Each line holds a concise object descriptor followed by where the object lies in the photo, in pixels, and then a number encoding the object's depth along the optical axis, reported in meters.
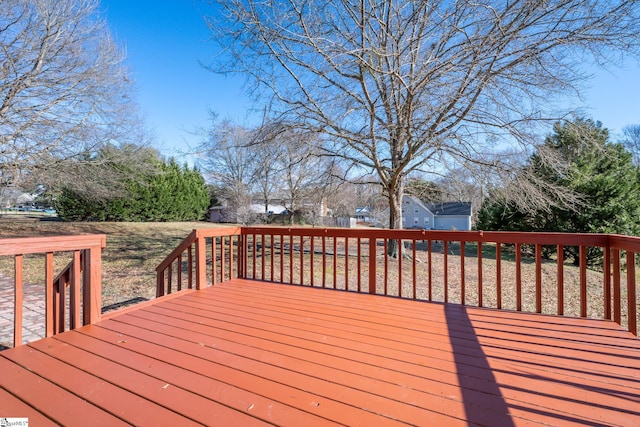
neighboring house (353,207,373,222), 23.99
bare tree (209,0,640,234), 5.01
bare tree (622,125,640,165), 19.52
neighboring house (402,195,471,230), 29.46
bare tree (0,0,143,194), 6.48
